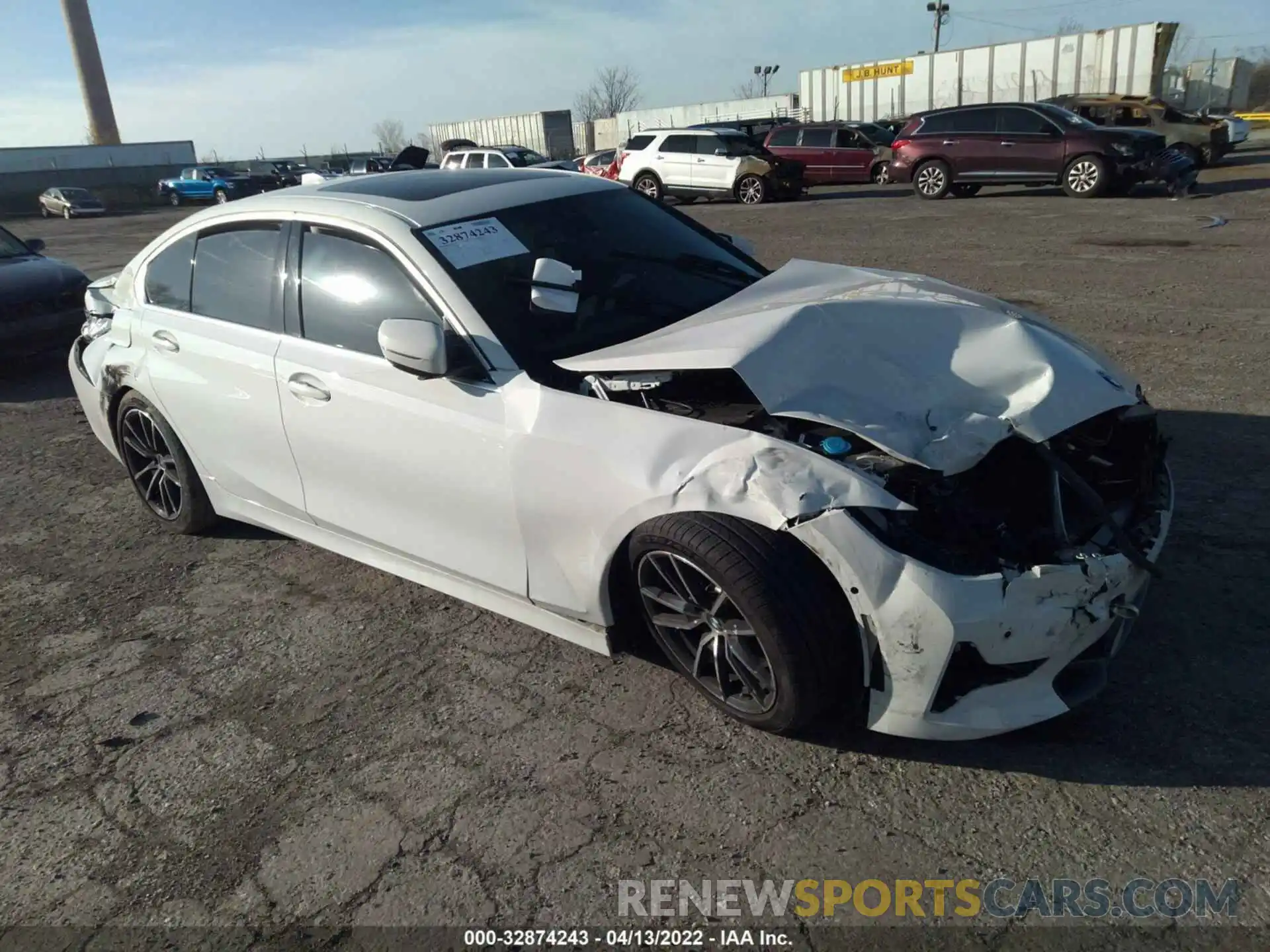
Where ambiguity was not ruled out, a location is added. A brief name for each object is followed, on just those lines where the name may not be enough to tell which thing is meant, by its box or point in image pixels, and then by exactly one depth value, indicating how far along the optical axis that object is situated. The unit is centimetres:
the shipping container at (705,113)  5119
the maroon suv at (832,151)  2306
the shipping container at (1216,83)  4325
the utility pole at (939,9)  6035
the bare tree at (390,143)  8338
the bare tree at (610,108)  8769
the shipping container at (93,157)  5412
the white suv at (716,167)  2075
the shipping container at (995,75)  3481
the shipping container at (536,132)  5347
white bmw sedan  252
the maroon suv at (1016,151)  1571
